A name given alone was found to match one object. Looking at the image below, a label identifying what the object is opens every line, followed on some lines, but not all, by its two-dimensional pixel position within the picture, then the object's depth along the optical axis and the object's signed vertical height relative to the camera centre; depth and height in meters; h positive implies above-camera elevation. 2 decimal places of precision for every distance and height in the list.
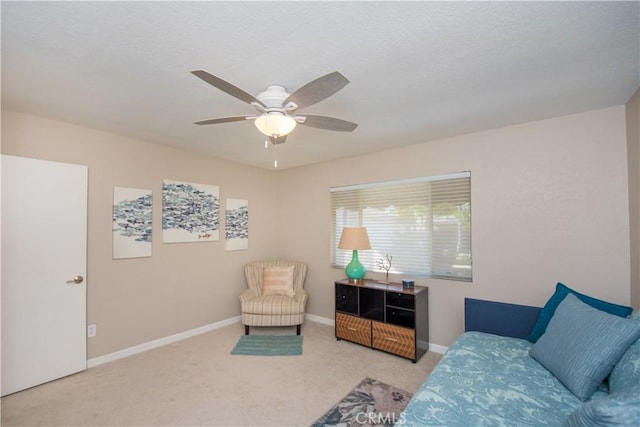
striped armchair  3.66 -1.05
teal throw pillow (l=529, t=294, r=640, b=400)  1.46 -0.71
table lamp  3.54 -0.30
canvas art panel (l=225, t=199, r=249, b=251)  4.20 -0.06
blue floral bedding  1.33 -0.93
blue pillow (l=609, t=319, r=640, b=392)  1.28 -0.72
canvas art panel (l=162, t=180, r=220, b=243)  3.54 +0.11
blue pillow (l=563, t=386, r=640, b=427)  0.85 -0.59
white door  2.43 -0.44
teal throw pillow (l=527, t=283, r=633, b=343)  2.04 -0.68
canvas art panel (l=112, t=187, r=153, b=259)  3.11 -0.01
